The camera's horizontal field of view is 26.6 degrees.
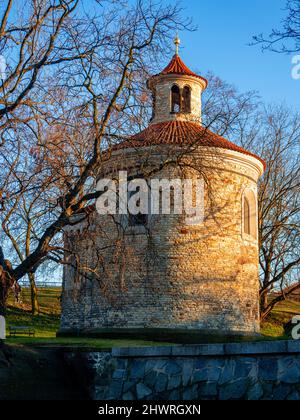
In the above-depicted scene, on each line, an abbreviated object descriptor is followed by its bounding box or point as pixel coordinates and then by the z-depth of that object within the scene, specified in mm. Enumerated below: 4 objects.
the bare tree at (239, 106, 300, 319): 32406
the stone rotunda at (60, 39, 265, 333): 21141
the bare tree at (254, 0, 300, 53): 10383
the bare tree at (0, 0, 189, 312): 13570
